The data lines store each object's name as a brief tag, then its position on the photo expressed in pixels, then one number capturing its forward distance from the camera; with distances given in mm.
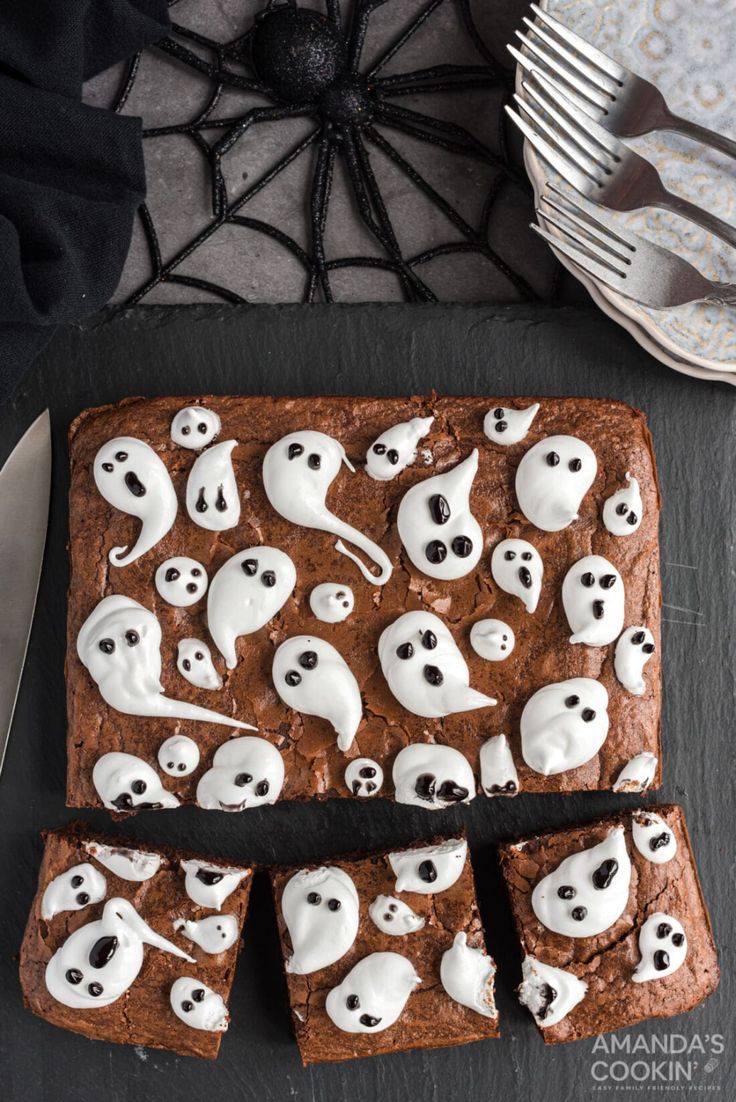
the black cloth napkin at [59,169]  663
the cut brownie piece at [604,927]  677
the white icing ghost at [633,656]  672
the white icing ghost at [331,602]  669
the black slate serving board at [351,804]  710
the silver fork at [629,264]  678
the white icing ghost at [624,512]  671
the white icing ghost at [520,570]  667
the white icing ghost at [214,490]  669
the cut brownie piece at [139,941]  677
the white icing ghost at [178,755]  668
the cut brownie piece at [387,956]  677
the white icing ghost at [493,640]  668
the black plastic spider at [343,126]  709
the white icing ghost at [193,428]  672
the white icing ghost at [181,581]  669
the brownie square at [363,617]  674
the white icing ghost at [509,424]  675
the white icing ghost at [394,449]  670
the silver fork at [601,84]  671
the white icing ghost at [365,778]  672
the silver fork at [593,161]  675
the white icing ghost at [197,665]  669
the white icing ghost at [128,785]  667
